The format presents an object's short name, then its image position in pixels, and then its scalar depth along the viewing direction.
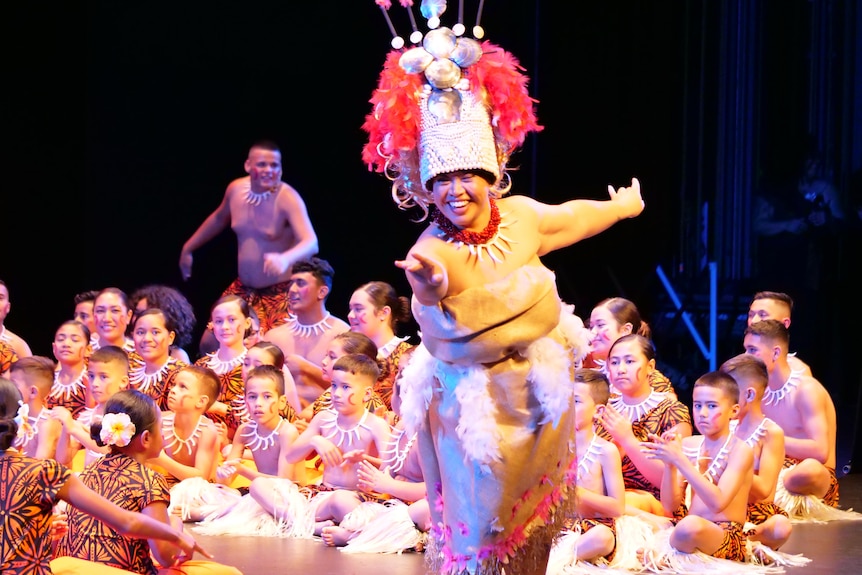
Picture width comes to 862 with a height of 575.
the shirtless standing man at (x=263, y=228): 12.44
